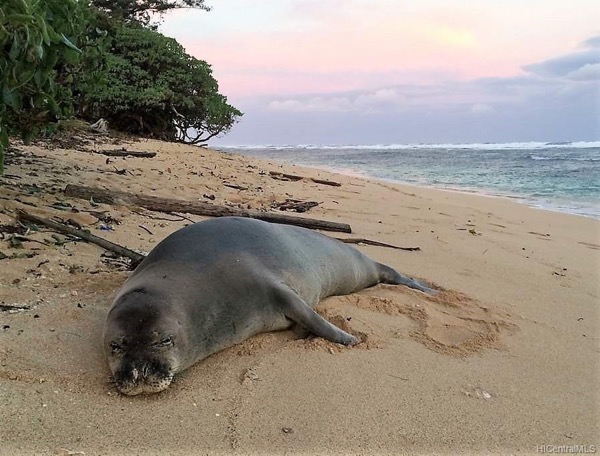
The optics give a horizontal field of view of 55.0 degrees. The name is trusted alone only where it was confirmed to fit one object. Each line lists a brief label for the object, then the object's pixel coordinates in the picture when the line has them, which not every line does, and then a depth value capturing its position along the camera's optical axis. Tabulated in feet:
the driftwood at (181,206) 18.24
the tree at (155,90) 54.24
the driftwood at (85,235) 12.80
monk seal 8.04
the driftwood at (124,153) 30.75
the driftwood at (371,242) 18.49
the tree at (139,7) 68.18
